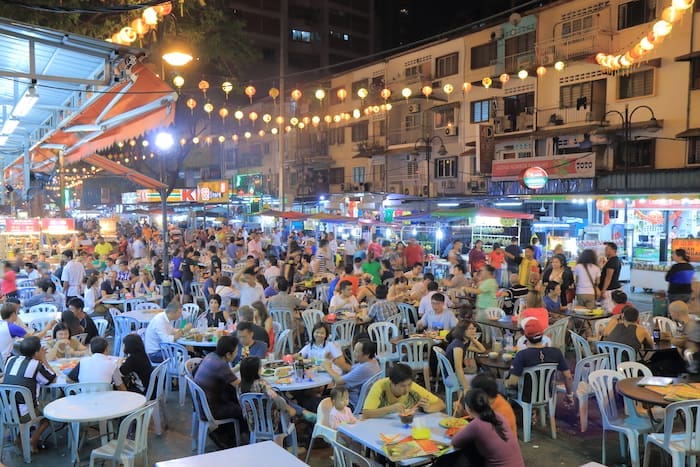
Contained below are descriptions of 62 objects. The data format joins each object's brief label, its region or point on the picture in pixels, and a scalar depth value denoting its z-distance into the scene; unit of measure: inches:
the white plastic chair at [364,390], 229.8
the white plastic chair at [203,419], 225.4
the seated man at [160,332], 311.1
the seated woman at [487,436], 164.1
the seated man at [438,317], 339.6
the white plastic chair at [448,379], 273.7
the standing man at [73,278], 484.4
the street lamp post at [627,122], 807.1
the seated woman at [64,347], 279.1
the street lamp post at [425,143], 1139.8
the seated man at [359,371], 241.3
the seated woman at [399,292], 427.5
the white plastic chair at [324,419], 200.8
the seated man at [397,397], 203.6
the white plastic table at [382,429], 182.1
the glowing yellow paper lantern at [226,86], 650.8
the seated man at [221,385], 230.8
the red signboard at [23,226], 536.4
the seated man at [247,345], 280.4
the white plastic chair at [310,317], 391.6
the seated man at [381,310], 383.9
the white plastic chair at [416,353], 313.1
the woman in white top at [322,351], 263.9
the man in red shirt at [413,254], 628.4
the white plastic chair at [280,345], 300.2
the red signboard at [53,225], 527.8
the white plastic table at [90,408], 205.0
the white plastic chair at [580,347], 300.7
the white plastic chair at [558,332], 329.7
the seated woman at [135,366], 257.1
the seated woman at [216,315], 353.1
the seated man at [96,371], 239.0
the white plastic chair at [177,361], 298.8
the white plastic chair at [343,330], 367.9
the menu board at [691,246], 606.5
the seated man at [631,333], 285.9
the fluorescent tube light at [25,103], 243.2
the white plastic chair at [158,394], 248.7
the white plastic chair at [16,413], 229.5
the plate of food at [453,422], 190.9
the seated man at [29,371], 234.7
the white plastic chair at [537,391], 251.1
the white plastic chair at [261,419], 222.1
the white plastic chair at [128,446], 198.2
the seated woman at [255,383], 222.4
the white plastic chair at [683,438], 194.4
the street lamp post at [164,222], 517.4
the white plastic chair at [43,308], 399.5
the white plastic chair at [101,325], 367.6
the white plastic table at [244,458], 119.9
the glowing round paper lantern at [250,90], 698.8
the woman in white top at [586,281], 419.5
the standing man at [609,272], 443.8
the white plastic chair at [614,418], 218.7
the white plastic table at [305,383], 240.4
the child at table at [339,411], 200.7
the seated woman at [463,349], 263.9
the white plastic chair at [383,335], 337.5
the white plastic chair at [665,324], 341.7
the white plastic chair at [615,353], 280.4
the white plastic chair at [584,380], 260.5
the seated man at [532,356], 253.3
